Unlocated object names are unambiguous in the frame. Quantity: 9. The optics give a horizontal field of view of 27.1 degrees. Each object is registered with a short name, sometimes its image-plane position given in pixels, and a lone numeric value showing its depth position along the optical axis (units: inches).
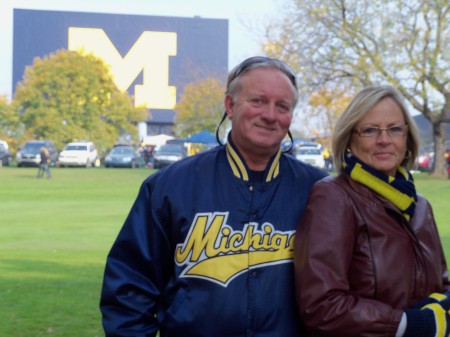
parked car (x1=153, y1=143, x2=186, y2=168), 2069.4
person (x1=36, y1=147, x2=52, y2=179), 1565.0
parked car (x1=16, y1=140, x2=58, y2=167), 2101.4
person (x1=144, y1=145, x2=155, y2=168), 2469.2
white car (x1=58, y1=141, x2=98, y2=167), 2177.7
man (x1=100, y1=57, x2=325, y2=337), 130.4
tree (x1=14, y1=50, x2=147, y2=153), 2628.0
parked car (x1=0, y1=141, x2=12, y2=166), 2224.4
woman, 123.7
